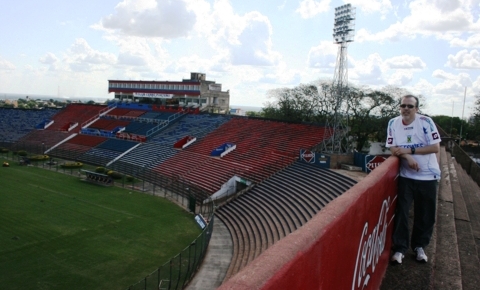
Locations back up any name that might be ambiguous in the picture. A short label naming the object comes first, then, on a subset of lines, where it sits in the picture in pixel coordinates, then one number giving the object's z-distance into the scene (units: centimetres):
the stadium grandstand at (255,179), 228
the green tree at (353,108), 3866
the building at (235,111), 6011
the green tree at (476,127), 4377
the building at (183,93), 5712
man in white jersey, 470
